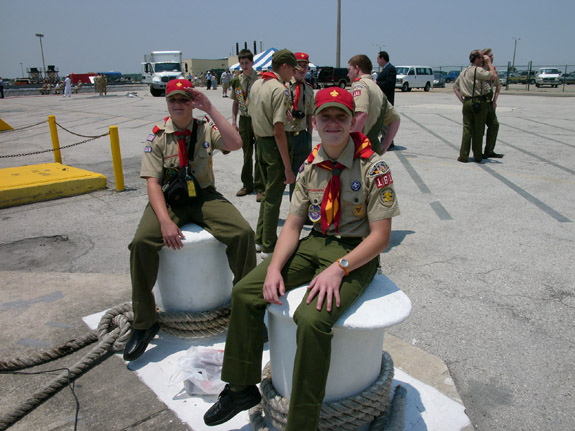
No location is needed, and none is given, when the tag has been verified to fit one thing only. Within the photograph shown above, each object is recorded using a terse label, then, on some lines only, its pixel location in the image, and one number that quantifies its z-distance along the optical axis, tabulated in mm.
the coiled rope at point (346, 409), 2217
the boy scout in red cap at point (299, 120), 4941
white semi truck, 35844
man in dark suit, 9953
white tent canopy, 23892
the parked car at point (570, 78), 39625
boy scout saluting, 3057
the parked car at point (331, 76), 37188
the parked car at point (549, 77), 37438
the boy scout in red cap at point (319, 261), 2043
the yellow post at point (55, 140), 8648
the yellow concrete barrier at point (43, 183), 6621
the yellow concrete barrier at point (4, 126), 15305
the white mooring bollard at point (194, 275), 3176
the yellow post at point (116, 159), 7293
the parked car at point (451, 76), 52684
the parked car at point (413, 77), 37000
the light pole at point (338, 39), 35300
